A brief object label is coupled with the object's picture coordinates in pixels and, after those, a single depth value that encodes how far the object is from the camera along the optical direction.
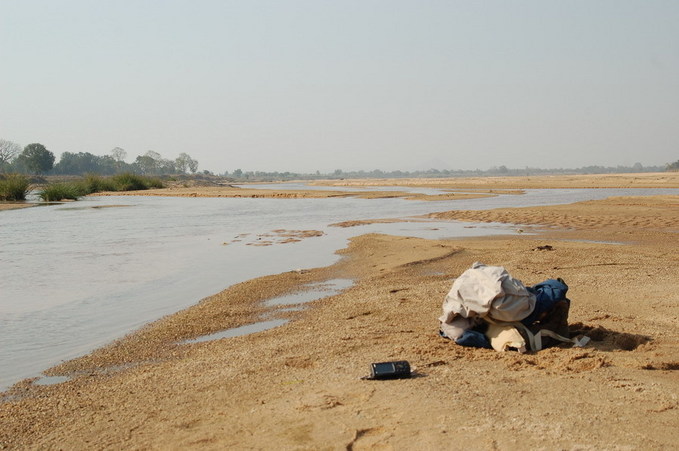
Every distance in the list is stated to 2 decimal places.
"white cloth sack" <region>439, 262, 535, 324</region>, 6.20
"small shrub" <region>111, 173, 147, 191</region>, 77.44
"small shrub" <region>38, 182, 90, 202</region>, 54.09
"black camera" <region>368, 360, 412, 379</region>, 5.53
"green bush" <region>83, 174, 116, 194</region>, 71.87
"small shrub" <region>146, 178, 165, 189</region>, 83.74
